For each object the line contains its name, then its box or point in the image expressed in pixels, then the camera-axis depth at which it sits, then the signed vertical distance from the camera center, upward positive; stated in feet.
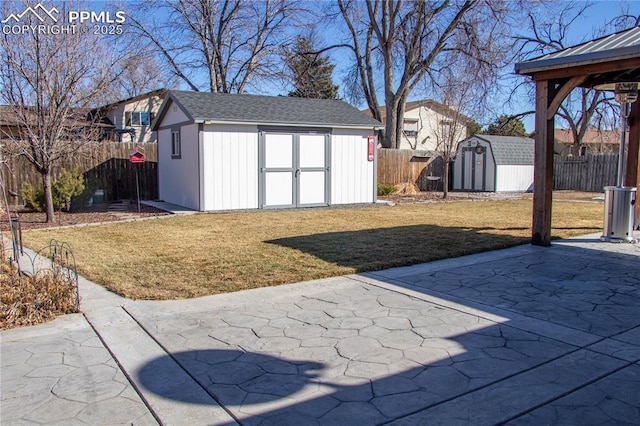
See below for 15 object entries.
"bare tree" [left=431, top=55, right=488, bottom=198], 61.98 +9.94
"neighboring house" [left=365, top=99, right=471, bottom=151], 131.87 +12.31
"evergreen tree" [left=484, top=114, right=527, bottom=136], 120.16 +10.84
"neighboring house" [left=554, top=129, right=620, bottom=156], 99.87 +7.34
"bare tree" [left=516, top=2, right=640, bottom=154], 88.38 +11.84
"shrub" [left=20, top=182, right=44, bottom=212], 42.37 -2.17
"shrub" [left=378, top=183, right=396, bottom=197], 65.43 -2.44
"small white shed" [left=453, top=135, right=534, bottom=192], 73.05 +1.02
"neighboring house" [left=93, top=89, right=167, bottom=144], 103.30 +11.23
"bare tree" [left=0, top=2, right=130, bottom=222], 32.91 +5.76
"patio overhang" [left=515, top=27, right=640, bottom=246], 22.43 +4.58
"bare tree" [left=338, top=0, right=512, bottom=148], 78.43 +21.31
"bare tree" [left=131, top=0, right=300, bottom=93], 82.58 +22.18
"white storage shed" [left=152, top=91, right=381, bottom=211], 43.83 +1.67
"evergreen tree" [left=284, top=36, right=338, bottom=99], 92.63 +19.84
